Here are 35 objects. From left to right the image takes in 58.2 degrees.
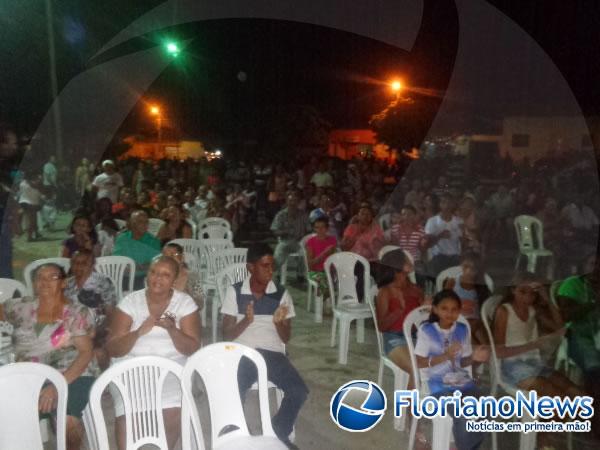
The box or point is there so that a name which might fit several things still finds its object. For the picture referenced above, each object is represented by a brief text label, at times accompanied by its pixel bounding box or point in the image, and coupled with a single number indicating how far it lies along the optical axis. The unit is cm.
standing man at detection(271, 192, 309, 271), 727
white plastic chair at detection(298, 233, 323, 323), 581
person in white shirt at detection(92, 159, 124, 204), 991
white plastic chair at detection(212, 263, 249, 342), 464
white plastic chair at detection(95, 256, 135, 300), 473
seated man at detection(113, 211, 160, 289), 515
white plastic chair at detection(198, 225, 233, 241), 720
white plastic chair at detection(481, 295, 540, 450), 323
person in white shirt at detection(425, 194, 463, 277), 572
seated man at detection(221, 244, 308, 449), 346
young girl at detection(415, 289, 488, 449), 322
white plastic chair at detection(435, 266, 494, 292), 463
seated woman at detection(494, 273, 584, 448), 333
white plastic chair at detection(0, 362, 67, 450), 239
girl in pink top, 597
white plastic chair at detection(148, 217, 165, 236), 668
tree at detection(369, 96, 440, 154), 1246
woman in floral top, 303
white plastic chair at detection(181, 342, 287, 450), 267
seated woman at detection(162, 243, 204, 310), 399
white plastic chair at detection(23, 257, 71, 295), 423
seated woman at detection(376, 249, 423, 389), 375
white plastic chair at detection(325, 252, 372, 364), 473
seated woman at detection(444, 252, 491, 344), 406
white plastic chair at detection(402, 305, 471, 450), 304
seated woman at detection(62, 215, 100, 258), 490
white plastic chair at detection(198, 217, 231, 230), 734
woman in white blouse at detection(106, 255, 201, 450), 301
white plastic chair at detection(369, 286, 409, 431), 364
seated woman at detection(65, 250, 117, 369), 370
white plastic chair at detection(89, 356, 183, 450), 264
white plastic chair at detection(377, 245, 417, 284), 505
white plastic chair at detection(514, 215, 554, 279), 768
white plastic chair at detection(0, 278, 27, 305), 386
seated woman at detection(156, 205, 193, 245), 597
